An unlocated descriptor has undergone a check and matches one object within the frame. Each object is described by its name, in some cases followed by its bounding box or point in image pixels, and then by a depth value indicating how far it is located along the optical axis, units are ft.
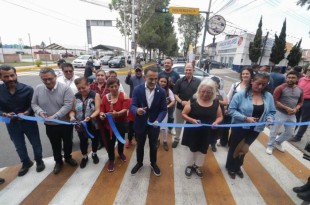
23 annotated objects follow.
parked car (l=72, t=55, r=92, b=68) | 69.77
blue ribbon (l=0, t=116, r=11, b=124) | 8.90
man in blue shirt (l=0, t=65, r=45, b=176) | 8.75
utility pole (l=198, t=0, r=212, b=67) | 30.31
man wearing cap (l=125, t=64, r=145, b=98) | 15.12
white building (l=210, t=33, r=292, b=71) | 102.12
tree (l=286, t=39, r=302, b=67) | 92.73
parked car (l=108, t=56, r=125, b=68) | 77.41
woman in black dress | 8.87
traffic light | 39.56
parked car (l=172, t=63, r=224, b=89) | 31.12
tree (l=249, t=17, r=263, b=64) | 94.17
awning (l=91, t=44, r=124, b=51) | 118.81
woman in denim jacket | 8.86
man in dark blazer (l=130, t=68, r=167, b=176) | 9.07
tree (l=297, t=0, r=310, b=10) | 47.74
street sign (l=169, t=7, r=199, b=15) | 34.14
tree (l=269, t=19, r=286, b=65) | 94.27
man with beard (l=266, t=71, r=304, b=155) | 11.71
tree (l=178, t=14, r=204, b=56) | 146.82
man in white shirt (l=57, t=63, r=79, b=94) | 11.95
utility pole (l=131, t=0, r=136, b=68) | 64.70
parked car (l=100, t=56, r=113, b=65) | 89.28
